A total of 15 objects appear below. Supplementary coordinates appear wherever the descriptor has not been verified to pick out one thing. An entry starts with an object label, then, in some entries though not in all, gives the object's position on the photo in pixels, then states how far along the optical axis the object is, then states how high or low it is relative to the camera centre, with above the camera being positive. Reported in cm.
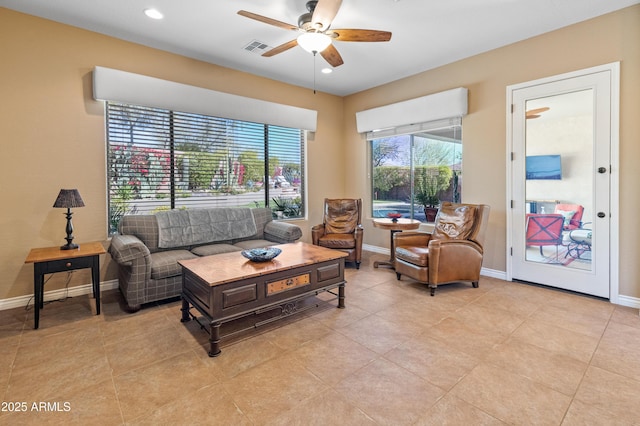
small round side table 435 -27
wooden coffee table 234 -65
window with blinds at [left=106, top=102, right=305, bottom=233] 378 +64
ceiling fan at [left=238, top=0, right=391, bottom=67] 254 +161
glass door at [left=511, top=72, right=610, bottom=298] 330 +26
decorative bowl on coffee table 285 -44
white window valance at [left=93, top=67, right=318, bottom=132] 348 +145
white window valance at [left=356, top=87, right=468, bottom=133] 429 +149
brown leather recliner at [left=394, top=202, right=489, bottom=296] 358 -52
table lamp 297 +6
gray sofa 303 -40
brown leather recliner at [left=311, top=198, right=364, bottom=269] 461 -34
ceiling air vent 385 +206
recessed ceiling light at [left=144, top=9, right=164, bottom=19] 312 +200
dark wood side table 270 -49
